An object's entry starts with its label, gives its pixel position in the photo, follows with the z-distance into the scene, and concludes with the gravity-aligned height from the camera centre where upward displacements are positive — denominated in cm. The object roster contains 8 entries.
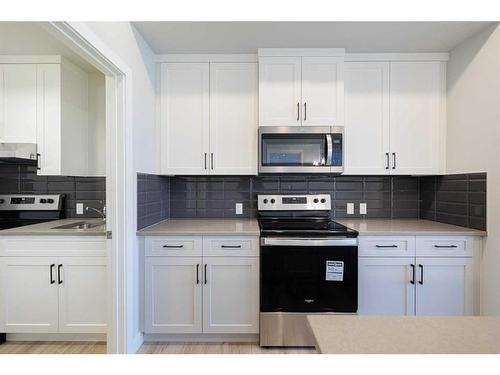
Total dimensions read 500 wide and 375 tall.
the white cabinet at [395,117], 266 +59
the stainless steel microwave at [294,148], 254 +30
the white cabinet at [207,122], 266 +54
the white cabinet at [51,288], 224 -76
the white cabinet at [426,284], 229 -74
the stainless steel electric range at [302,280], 222 -69
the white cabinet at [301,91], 256 +78
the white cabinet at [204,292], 229 -80
